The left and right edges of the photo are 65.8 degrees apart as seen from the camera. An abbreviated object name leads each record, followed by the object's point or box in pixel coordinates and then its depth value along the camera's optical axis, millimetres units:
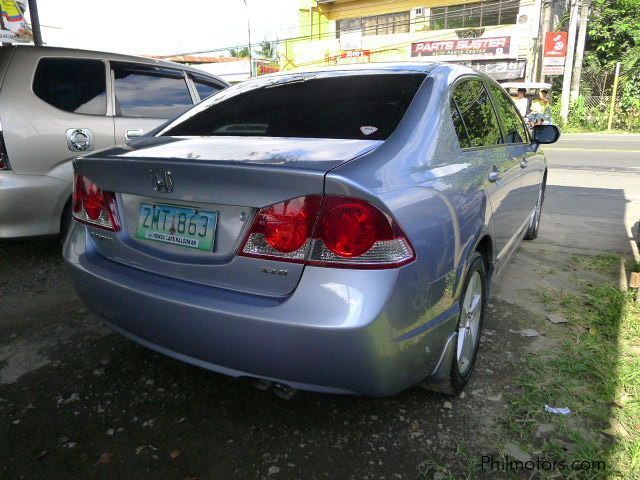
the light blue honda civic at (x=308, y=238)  1584
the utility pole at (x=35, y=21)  6414
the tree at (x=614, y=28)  20391
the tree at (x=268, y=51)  45281
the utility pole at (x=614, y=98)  19038
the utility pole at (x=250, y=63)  31156
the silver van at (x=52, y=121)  3434
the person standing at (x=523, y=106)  16250
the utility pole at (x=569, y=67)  19547
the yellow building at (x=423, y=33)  24188
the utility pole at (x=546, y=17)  23875
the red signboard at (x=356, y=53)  29141
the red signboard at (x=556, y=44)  20000
